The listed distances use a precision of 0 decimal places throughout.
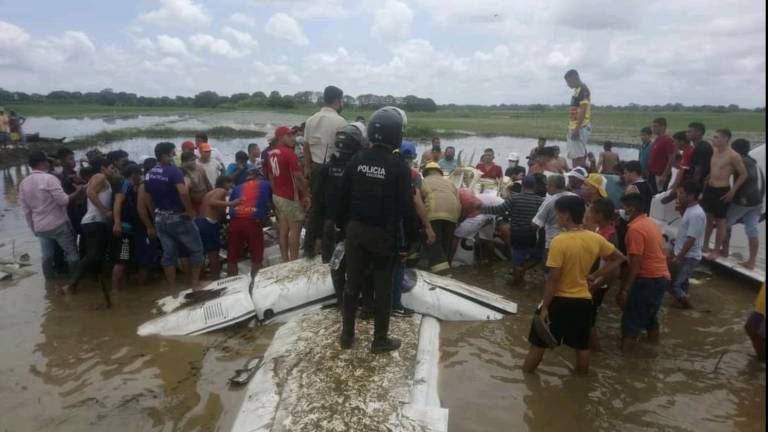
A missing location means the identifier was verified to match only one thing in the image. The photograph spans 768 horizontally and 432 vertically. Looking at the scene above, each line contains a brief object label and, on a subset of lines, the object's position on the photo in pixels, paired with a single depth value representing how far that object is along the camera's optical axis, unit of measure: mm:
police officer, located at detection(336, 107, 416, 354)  3799
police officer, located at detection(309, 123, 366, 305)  4762
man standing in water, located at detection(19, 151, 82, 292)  6854
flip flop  4586
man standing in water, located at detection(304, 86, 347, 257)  6109
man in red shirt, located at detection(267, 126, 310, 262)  6793
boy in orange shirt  4833
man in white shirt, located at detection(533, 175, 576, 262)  6203
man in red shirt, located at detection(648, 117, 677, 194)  9219
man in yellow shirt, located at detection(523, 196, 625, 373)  4156
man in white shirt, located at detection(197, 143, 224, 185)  9289
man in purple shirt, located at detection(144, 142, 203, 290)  6367
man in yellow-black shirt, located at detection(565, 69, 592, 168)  9102
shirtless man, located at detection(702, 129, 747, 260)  7184
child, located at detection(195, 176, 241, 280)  7164
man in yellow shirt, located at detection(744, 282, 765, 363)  3796
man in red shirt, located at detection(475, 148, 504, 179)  11648
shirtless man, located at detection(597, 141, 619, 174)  10734
